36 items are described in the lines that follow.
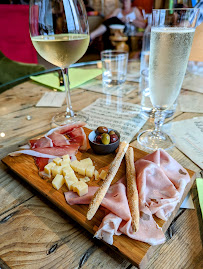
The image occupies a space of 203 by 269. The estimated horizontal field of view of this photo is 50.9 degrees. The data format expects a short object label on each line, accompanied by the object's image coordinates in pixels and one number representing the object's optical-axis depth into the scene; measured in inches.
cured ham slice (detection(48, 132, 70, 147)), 20.4
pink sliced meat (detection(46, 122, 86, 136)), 22.5
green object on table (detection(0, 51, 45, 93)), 58.2
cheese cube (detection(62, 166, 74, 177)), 16.1
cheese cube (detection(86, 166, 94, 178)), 16.5
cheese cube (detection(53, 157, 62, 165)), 17.4
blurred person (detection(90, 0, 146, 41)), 118.1
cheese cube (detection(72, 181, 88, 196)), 14.5
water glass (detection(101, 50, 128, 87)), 37.5
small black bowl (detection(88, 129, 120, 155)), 19.0
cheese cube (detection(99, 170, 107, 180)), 16.4
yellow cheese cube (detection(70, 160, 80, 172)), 17.0
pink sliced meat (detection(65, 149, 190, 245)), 11.8
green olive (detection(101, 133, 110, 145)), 19.1
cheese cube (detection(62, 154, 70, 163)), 17.8
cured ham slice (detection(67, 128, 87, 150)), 20.3
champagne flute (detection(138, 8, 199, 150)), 18.8
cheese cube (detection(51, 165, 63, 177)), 16.4
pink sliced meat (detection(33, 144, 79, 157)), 19.0
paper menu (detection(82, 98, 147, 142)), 24.8
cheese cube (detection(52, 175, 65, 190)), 15.5
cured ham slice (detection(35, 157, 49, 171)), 17.8
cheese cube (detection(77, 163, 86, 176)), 16.7
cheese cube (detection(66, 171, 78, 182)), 15.7
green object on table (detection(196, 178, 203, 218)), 14.1
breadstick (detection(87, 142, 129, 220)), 12.8
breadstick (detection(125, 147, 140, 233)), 12.0
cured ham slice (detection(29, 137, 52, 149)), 20.0
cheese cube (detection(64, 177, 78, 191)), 15.2
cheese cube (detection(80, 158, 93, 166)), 17.4
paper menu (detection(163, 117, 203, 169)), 20.0
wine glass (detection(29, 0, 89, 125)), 22.2
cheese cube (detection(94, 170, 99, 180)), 16.5
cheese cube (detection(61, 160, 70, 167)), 17.0
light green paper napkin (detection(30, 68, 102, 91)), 37.7
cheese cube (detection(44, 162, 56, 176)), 16.7
